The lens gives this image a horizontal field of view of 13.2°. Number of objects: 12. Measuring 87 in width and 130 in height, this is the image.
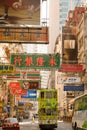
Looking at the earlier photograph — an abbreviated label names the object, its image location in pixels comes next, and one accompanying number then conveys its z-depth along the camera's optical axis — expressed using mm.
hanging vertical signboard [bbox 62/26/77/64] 79250
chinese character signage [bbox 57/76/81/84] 48625
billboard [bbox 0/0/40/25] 18844
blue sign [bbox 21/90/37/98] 59428
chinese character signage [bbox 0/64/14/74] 35281
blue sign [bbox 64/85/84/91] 50819
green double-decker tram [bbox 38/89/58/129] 38594
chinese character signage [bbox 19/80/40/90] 50969
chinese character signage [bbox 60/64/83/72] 41594
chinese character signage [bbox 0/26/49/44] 19656
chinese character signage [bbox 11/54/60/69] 37156
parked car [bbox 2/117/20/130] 32562
